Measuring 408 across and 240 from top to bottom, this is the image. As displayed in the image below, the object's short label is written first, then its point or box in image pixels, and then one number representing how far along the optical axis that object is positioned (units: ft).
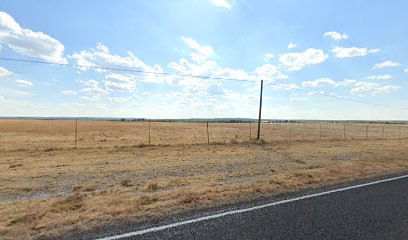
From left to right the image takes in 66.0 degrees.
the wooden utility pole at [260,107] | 84.59
